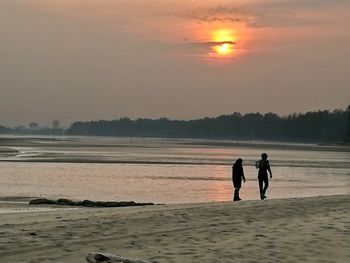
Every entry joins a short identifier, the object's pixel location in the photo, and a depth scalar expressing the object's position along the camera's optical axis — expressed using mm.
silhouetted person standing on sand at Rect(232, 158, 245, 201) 18906
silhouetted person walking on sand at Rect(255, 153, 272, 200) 18605
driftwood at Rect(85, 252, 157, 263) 7102
